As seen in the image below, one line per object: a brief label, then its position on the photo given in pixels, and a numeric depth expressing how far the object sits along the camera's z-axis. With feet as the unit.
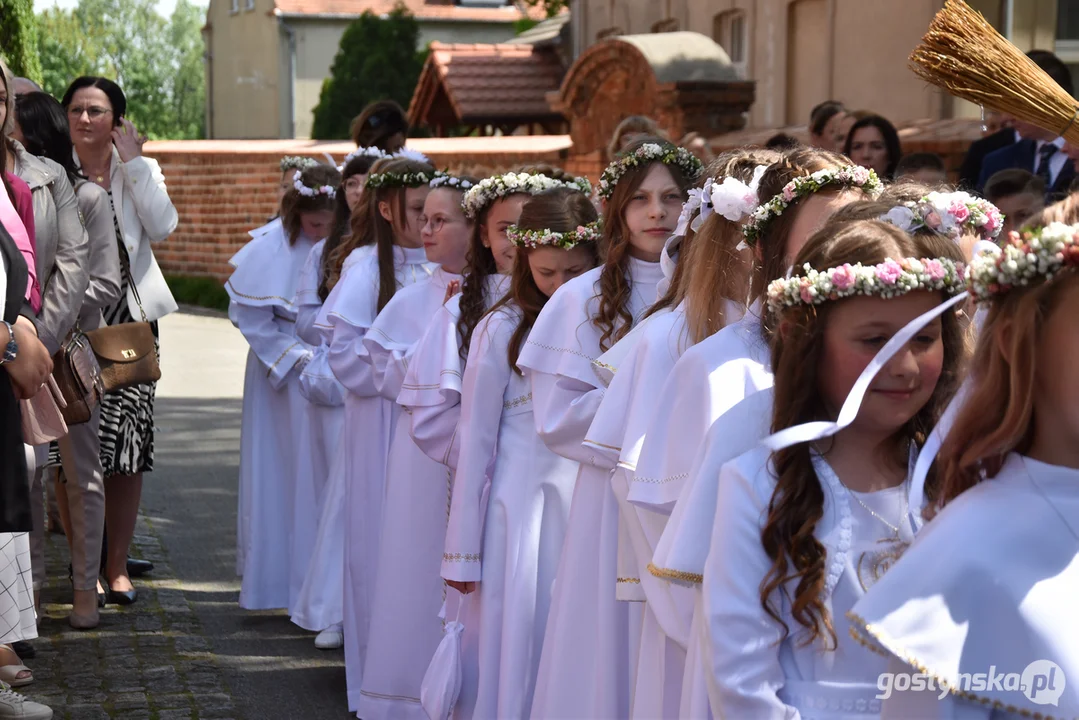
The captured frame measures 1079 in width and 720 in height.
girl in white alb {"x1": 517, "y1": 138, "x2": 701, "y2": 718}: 13.91
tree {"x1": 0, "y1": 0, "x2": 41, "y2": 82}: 44.73
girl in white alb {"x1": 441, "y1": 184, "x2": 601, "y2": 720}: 15.78
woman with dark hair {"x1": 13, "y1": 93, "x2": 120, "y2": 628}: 22.43
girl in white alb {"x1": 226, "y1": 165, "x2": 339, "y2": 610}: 25.52
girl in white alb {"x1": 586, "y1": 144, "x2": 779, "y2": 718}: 11.42
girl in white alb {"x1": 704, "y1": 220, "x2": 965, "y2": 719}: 8.70
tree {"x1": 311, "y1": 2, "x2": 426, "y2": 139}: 107.14
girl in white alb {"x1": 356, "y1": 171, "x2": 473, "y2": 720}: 18.85
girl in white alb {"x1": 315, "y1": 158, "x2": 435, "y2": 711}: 21.21
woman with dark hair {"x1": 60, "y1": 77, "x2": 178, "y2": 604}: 24.41
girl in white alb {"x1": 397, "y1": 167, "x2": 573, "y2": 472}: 17.49
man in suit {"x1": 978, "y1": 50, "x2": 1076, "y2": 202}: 22.56
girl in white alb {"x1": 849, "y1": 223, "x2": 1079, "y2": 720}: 6.75
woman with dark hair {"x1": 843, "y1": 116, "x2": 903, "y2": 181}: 24.26
